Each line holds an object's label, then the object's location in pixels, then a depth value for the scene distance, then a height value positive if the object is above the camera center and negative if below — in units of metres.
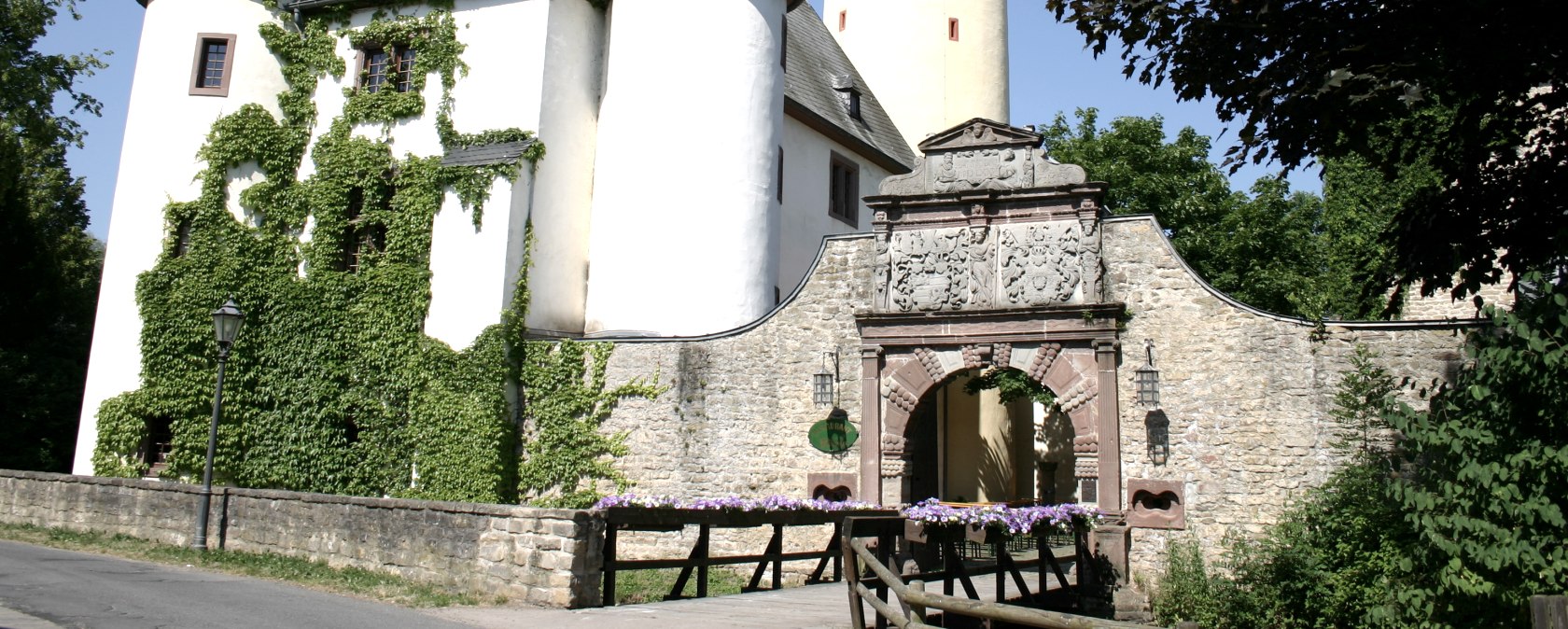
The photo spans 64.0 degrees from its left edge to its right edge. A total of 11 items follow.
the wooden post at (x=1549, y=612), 5.56 -0.26
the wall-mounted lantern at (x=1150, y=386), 14.85 +1.78
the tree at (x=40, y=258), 23.47 +5.52
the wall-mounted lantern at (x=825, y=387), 16.47 +1.81
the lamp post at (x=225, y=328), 14.77 +2.08
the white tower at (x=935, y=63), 28.55 +10.65
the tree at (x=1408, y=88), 9.23 +3.51
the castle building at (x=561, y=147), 18.94 +5.76
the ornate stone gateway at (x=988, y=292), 15.20 +2.98
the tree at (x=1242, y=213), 22.11 +6.65
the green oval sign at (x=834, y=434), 16.33 +1.20
